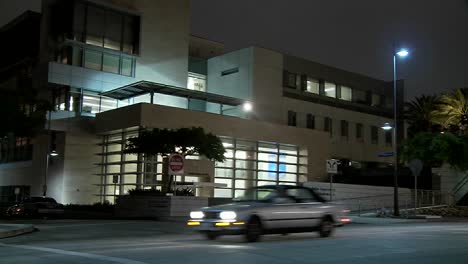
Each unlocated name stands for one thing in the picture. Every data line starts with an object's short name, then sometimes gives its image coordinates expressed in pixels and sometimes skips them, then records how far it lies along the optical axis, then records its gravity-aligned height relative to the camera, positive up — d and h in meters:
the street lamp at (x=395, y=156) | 32.28 +2.44
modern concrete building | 45.91 +8.33
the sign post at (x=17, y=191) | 50.72 -0.19
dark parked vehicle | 34.84 -1.13
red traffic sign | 27.25 +1.35
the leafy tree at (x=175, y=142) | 37.41 +3.28
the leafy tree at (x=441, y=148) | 37.50 +3.34
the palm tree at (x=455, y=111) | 44.97 +6.96
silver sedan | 15.11 -0.54
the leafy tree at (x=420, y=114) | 64.75 +9.87
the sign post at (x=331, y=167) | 30.36 +1.58
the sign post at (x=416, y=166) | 31.48 +1.76
